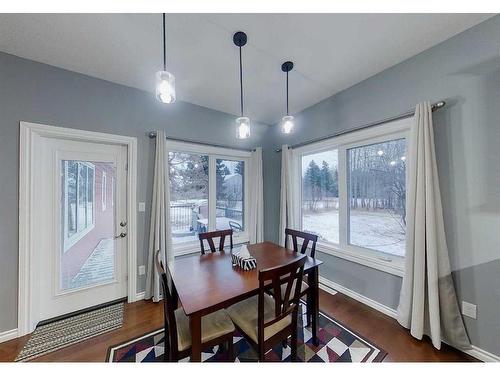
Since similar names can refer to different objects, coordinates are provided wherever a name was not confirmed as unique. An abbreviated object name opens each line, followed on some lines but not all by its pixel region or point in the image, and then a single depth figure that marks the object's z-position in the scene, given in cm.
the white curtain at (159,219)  251
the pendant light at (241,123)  177
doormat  177
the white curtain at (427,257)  173
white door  214
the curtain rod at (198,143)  259
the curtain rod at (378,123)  181
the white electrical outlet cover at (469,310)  166
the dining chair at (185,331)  132
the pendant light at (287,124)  198
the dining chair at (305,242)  195
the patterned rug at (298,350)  165
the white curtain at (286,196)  323
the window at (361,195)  224
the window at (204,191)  295
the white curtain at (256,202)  347
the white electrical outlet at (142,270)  257
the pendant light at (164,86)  131
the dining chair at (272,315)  134
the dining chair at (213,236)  231
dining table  126
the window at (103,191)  245
